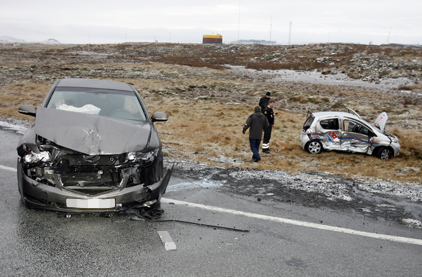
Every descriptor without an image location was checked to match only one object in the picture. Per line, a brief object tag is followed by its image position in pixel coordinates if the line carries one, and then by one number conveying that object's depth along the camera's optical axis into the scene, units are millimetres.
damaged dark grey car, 4184
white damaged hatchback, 12188
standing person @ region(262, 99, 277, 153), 11860
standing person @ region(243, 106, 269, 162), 10305
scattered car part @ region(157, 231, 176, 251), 3991
